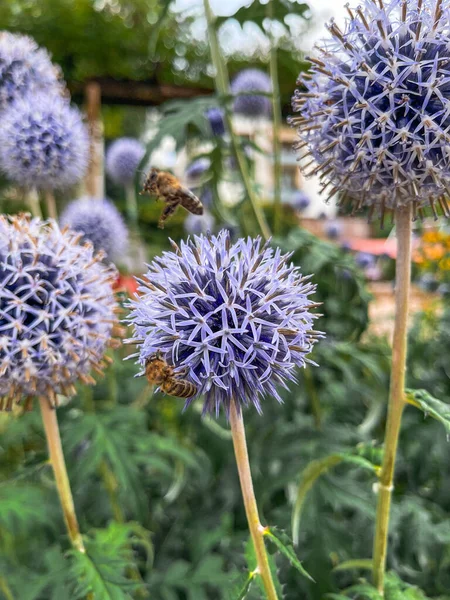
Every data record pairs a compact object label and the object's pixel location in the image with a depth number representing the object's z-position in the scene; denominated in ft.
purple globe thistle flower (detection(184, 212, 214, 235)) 1.42
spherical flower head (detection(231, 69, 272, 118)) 1.47
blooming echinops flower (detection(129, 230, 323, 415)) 0.33
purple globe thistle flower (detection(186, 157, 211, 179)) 1.54
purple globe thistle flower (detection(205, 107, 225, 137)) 1.35
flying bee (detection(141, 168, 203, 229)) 0.50
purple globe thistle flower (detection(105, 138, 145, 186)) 1.47
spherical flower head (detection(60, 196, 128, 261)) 0.90
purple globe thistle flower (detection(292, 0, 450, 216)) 0.37
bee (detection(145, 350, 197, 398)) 0.33
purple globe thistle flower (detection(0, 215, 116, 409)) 0.43
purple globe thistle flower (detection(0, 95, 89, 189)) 0.71
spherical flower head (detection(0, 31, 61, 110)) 0.73
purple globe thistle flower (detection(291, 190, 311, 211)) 1.87
